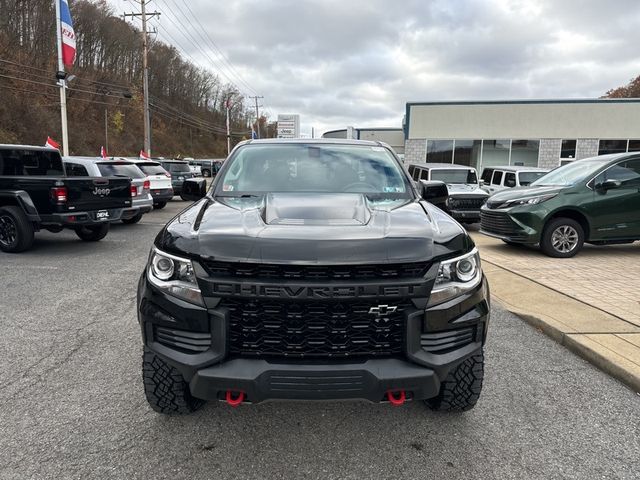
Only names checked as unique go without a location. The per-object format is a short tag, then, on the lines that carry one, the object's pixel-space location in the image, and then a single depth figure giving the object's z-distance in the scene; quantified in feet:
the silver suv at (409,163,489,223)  38.42
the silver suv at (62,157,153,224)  37.96
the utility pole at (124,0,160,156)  108.47
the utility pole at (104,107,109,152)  167.62
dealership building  79.92
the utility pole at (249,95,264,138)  300.61
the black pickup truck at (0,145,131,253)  26.11
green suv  25.88
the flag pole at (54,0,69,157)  58.80
